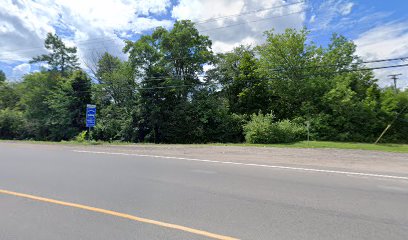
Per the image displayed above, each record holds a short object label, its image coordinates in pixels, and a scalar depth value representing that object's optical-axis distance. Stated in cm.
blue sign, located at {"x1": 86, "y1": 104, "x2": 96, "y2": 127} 1960
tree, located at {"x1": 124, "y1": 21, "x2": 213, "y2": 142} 2720
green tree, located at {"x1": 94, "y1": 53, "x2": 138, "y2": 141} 2817
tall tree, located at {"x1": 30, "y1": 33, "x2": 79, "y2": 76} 4075
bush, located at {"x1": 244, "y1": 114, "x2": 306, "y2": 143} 1875
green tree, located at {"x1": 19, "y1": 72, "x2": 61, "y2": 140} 3419
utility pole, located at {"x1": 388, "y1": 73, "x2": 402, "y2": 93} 3825
